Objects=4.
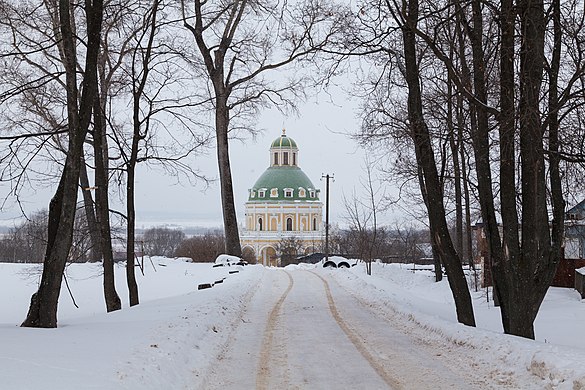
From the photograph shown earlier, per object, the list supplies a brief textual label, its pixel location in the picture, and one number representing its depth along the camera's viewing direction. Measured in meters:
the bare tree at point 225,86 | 31.61
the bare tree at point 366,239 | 36.97
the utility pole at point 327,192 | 59.40
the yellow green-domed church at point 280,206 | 115.00
